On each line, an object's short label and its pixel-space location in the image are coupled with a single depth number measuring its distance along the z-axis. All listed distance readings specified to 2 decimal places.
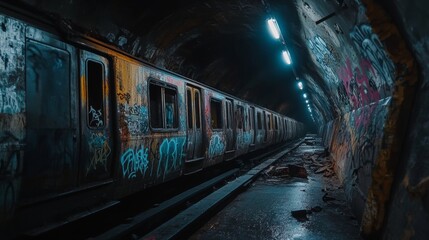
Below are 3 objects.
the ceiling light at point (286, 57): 13.30
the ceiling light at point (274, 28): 9.59
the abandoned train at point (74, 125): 3.71
